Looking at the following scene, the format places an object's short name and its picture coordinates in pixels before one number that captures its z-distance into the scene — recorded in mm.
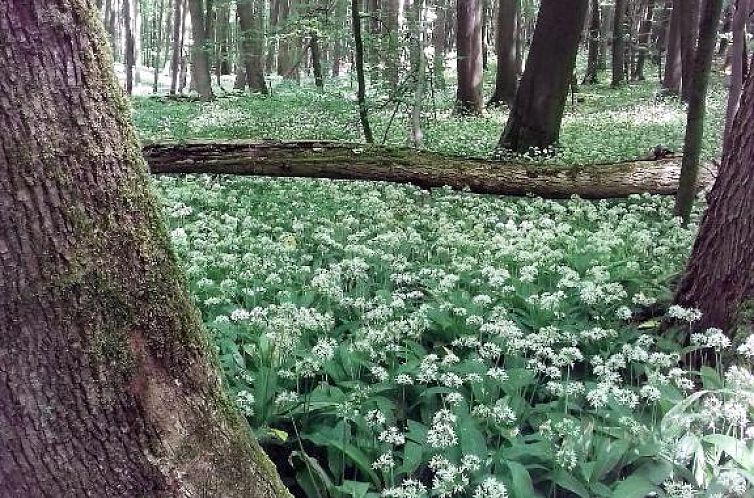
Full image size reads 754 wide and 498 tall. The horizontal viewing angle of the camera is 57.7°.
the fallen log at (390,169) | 7395
